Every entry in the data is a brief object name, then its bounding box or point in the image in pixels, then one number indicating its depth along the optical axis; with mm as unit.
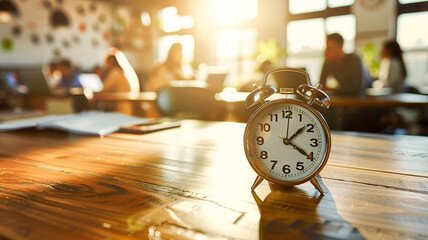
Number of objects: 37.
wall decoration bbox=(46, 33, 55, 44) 7512
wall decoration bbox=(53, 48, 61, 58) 7705
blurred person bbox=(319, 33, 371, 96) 3104
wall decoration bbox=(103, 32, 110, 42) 9070
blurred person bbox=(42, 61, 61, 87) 6602
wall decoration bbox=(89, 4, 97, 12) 8608
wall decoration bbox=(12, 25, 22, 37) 6878
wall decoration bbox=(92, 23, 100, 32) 8735
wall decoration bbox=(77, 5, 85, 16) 8273
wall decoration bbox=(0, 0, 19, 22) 5328
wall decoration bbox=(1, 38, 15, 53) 6734
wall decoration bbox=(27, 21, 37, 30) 7164
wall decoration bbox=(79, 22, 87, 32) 8312
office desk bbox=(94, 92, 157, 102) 3016
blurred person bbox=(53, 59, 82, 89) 6069
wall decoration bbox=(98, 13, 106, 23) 8905
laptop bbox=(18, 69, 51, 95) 4040
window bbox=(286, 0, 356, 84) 7047
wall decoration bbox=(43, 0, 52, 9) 7473
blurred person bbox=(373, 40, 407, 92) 4494
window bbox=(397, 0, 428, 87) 6379
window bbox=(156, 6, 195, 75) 9680
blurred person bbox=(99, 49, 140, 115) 4070
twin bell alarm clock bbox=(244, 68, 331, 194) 525
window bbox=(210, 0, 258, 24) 8461
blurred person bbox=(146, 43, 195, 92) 4012
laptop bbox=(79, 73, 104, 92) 6394
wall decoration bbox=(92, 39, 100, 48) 8718
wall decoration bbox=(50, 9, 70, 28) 6746
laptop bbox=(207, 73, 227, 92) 4962
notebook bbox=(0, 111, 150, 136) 1083
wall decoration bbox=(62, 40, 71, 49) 7900
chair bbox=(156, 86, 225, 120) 2529
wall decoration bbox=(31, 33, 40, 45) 7240
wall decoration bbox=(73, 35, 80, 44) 8156
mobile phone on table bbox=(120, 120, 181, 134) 1090
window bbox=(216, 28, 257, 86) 8492
